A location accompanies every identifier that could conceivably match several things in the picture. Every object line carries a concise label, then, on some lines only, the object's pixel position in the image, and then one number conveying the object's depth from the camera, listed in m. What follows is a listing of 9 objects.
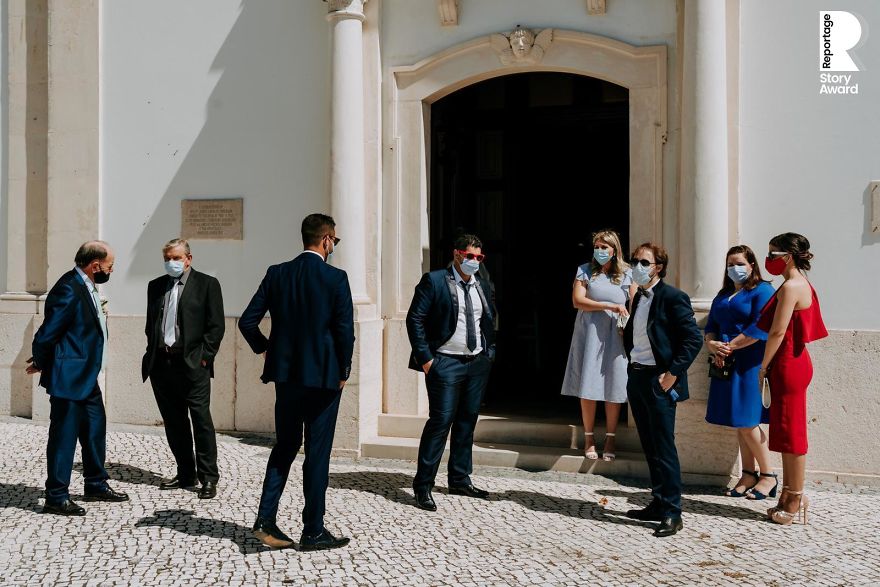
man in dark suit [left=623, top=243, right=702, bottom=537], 5.50
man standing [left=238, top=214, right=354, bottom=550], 5.02
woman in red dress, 5.78
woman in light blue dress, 7.10
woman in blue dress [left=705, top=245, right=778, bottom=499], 6.41
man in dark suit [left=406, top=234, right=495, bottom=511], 6.25
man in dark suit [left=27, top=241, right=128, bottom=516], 5.85
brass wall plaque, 8.70
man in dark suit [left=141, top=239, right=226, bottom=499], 6.37
